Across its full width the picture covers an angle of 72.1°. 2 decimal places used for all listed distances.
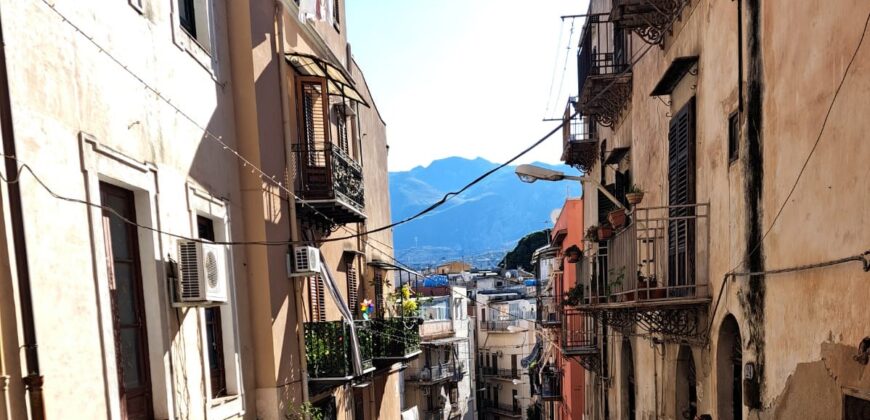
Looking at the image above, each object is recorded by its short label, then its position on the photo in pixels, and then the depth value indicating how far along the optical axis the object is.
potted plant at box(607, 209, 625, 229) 10.07
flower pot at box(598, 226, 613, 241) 11.78
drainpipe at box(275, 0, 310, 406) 10.26
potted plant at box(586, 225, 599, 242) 13.14
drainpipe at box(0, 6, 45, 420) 4.08
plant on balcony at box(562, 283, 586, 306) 16.31
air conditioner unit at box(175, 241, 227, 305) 6.29
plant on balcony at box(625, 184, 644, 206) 9.51
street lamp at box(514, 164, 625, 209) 9.21
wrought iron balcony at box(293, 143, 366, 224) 10.85
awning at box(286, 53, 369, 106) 11.15
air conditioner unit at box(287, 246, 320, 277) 10.23
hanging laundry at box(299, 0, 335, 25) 9.34
